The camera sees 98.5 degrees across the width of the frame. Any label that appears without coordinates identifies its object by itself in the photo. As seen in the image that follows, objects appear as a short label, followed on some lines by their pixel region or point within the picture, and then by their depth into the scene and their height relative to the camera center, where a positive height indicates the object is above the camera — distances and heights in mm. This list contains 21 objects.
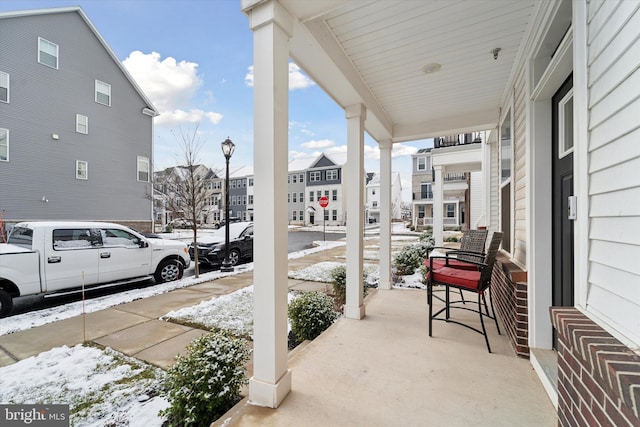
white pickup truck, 3703 -713
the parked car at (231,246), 7129 -922
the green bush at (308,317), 2920 -1133
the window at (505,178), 3592 +459
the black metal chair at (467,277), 2637 -658
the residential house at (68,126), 9328 +3377
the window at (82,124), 10844 +3500
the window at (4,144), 9108 +2243
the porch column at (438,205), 8516 +185
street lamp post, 6430 +294
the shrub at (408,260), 5984 -1101
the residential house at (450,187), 8117 +1393
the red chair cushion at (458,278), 2635 -664
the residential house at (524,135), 1080 +478
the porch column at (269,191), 1758 +131
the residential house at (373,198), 34906 +1674
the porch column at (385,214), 4480 -49
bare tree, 6246 +661
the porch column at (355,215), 3291 -48
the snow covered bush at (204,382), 1684 -1098
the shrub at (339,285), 4172 -1118
